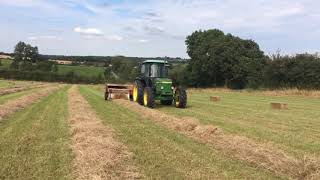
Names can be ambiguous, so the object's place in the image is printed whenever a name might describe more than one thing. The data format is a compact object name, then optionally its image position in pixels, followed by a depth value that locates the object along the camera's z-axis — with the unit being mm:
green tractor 12974
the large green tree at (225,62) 38405
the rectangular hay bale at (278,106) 14412
